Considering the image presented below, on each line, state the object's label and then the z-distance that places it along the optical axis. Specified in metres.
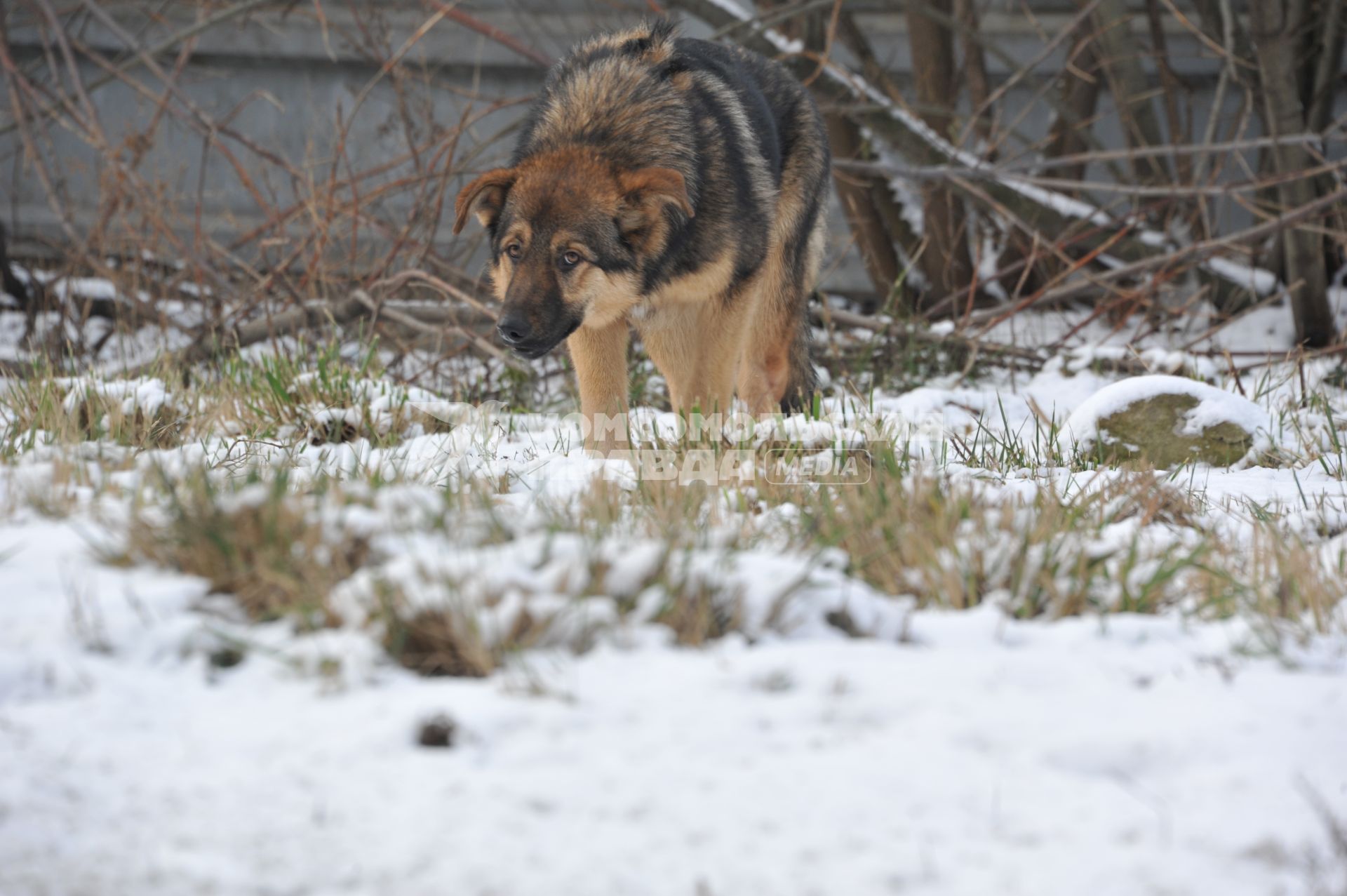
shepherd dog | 8.70
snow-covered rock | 8.99
